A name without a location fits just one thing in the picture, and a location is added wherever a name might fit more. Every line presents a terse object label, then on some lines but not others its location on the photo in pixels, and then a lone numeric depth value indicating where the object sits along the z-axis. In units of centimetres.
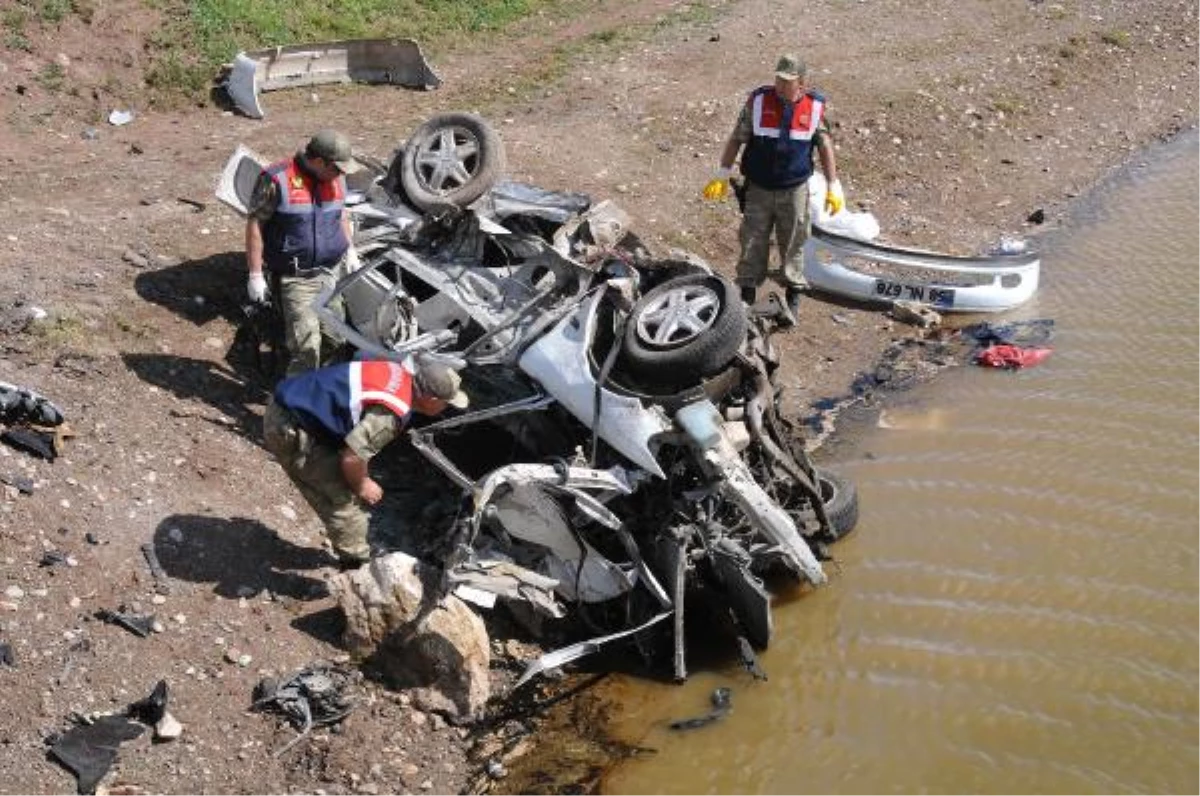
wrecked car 613
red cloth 923
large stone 605
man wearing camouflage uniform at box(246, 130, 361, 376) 723
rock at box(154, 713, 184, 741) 549
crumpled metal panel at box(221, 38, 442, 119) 1287
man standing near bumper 843
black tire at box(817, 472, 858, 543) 710
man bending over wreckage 597
